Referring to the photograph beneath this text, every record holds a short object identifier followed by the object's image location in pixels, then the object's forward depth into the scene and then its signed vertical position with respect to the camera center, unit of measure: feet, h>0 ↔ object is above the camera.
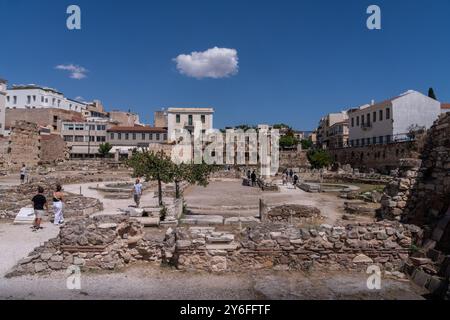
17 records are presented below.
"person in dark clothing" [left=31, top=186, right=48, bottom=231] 38.73 -5.94
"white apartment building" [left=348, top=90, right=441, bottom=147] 160.45 +24.11
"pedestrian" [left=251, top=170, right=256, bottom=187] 115.24 -6.14
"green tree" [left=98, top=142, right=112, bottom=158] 225.35 +7.01
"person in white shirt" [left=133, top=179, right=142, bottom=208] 59.08 -5.77
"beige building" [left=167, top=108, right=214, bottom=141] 246.06 +31.64
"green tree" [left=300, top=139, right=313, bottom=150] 320.21 +17.61
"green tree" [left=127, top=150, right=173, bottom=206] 55.03 -1.15
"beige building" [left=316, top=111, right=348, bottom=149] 301.73 +36.95
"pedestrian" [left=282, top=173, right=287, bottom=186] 120.67 -6.39
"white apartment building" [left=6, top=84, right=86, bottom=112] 284.61 +52.96
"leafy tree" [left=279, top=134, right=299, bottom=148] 299.38 +17.99
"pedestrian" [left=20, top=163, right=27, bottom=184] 92.42 -4.44
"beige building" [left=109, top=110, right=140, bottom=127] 295.69 +37.87
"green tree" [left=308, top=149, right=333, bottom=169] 179.57 +1.24
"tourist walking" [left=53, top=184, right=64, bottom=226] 41.06 -6.09
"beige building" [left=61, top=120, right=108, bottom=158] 246.68 +17.75
